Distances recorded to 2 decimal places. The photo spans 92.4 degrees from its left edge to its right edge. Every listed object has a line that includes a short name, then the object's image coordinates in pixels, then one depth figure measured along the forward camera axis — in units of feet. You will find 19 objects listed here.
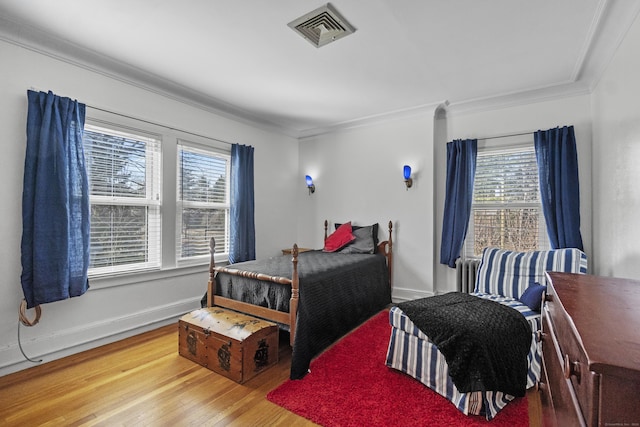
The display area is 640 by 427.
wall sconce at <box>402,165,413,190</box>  12.61
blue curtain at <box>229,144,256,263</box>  12.69
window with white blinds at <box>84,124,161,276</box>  9.01
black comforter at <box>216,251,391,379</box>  7.63
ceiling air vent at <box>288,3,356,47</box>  6.69
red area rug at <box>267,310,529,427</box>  5.67
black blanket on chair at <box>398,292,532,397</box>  5.66
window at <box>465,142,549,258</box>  11.05
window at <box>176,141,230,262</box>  11.30
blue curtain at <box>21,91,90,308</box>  7.41
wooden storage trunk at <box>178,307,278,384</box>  7.06
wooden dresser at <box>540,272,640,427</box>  1.71
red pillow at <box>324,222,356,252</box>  13.30
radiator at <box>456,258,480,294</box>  11.56
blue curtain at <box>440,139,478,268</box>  11.75
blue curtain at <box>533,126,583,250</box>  9.95
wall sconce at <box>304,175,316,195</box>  15.57
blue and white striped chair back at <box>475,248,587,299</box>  8.13
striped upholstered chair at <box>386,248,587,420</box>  5.93
